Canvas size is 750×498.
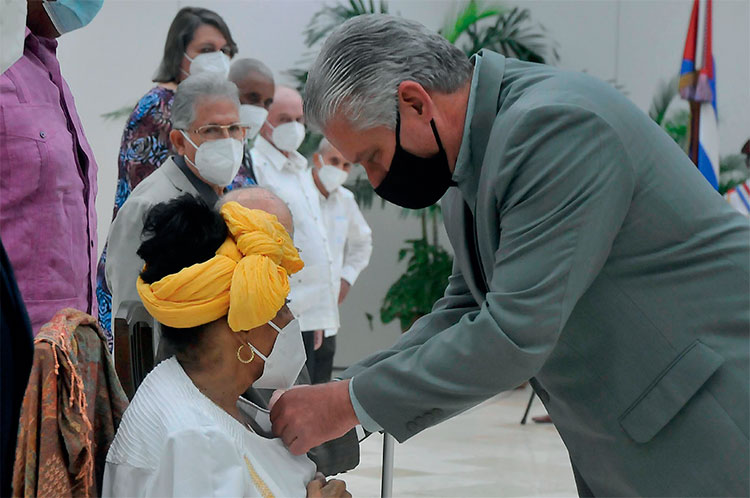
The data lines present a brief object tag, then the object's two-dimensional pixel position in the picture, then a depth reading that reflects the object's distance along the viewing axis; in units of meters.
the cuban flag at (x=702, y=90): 7.83
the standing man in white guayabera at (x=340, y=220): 6.15
